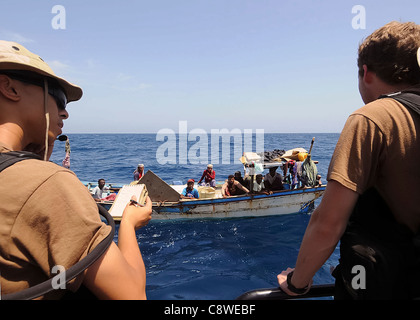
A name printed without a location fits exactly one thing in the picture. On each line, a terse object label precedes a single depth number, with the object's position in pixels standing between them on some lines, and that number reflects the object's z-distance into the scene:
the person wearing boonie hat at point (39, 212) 1.04
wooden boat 13.21
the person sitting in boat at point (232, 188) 13.80
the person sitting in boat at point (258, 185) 13.41
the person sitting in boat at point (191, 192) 13.95
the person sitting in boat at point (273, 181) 13.81
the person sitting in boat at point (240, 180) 14.57
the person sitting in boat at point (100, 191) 14.02
